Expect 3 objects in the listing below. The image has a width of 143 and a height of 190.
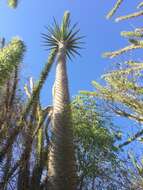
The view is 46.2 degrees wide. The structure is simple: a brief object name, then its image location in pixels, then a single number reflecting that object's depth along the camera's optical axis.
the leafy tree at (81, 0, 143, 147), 3.44
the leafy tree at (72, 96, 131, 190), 5.16
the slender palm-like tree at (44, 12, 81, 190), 3.91
